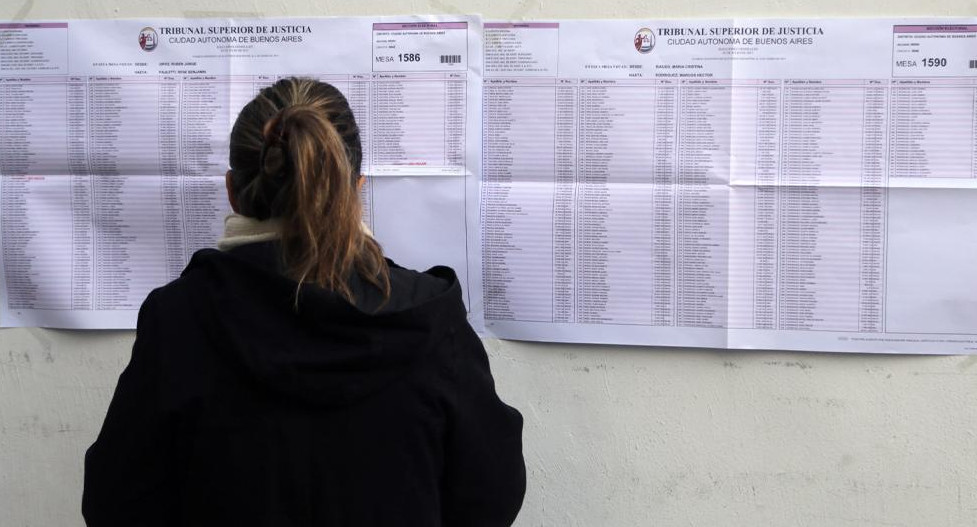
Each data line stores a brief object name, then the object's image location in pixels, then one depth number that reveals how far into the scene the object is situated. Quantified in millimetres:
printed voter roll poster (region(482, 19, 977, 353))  1655
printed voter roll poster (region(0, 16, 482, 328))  1744
